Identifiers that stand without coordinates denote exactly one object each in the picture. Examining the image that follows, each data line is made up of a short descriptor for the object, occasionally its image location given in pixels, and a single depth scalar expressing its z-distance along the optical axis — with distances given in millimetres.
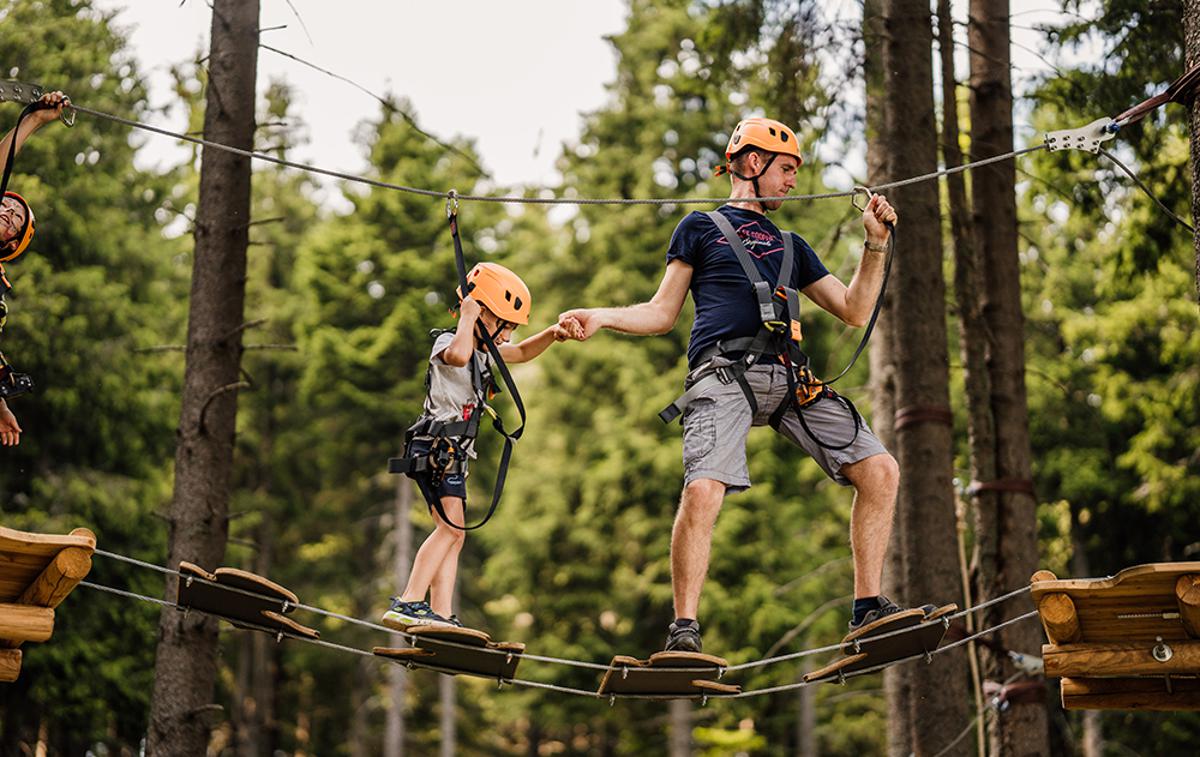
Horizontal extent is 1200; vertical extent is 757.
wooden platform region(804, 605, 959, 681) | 6188
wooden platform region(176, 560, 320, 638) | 6227
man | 6383
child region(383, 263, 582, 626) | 6730
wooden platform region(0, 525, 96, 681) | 5484
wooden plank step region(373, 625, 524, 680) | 6285
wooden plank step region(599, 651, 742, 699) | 6102
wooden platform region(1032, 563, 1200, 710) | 5414
